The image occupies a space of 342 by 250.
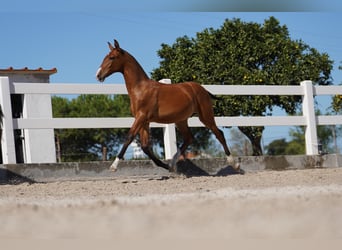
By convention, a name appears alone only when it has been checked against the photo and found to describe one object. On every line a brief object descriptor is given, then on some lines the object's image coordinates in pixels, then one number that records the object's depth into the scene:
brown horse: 13.24
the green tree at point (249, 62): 33.01
